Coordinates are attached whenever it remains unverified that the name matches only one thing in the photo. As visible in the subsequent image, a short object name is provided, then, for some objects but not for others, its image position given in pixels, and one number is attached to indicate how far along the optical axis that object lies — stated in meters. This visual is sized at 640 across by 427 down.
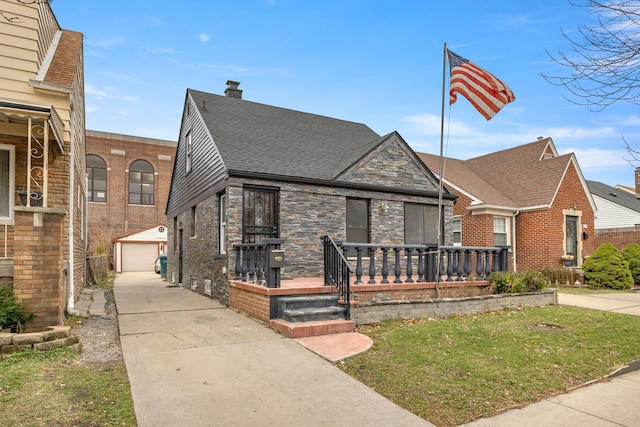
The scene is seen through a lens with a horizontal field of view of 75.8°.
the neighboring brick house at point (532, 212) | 17.44
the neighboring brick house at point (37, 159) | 6.02
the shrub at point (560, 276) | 16.06
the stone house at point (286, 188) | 10.62
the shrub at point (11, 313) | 5.62
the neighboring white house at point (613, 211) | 23.06
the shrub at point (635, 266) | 16.36
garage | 29.56
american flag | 8.67
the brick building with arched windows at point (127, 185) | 32.25
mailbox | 7.81
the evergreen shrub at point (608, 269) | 14.92
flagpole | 9.03
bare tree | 4.62
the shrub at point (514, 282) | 10.10
